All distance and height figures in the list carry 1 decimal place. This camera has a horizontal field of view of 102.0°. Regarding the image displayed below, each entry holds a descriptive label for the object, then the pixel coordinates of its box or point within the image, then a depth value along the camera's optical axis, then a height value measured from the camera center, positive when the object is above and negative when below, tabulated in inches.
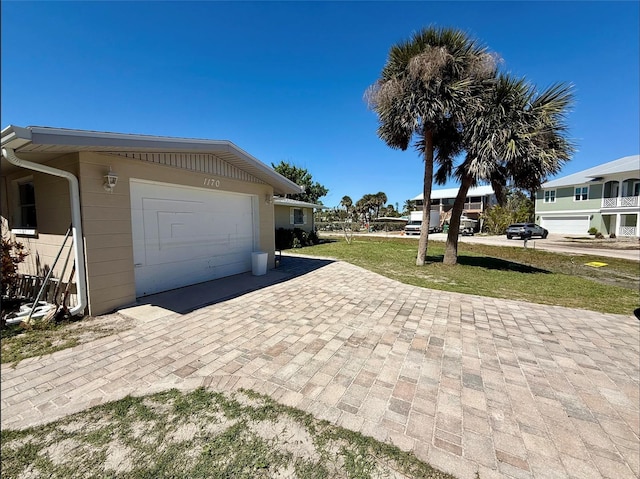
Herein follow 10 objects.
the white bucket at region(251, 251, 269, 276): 305.1 -46.6
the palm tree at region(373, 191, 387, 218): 2162.4 +186.1
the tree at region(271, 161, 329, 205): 1133.9 +204.0
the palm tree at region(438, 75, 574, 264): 303.4 +109.6
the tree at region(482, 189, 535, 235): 1164.5 +18.1
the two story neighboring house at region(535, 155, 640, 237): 896.3 +73.5
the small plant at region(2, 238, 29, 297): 183.8 -28.4
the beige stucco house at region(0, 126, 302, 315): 162.7 +14.5
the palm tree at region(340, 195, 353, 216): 2273.1 +184.2
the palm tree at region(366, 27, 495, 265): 316.2 +178.6
